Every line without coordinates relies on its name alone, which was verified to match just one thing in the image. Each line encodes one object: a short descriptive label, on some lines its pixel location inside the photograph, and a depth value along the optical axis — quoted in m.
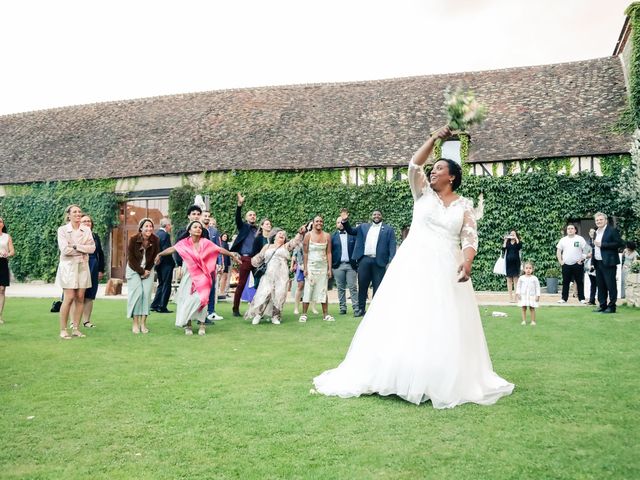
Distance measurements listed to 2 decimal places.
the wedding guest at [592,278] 14.60
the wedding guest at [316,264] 12.16
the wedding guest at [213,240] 11.70
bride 4.96
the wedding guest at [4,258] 10.63
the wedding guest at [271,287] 11.34
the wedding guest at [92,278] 10.41
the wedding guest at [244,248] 12.35
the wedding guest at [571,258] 14.78
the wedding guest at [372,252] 12.20
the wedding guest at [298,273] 13.50
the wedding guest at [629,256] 14.70
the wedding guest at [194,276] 9.55
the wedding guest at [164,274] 13.09
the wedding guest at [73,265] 9.01
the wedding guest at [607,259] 12.66
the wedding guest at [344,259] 12.77
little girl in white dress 10.70
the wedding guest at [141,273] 9.55
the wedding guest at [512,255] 15.49
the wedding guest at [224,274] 15.84
